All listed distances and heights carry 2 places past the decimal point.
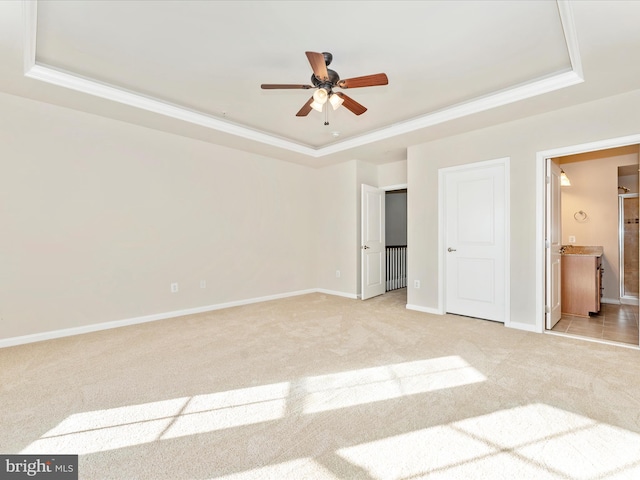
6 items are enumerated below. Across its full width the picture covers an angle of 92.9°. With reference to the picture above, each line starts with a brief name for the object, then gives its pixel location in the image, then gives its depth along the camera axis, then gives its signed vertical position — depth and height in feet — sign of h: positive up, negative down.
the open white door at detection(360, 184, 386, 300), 17.95 -0.14
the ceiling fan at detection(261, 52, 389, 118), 7.86 +4.42
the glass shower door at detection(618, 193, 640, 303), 16.43 -0.40
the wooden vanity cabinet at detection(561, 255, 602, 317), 13.98 -2.13
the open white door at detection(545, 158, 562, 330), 12.07 -0.39
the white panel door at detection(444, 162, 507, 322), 13.12 -0.07
